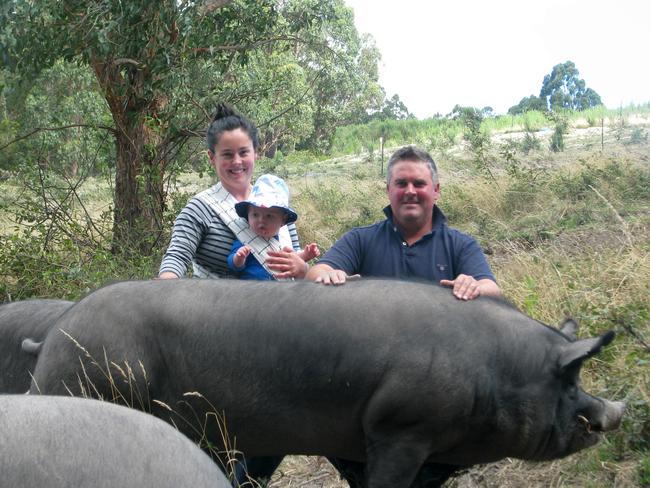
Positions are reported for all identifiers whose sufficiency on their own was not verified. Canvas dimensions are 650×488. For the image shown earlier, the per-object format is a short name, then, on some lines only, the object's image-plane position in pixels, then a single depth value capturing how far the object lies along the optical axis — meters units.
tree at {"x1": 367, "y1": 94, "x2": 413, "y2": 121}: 60.97
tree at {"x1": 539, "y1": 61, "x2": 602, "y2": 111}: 38.54
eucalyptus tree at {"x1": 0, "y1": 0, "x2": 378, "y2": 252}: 9.76
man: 4.59
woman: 4.88
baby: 4.80
